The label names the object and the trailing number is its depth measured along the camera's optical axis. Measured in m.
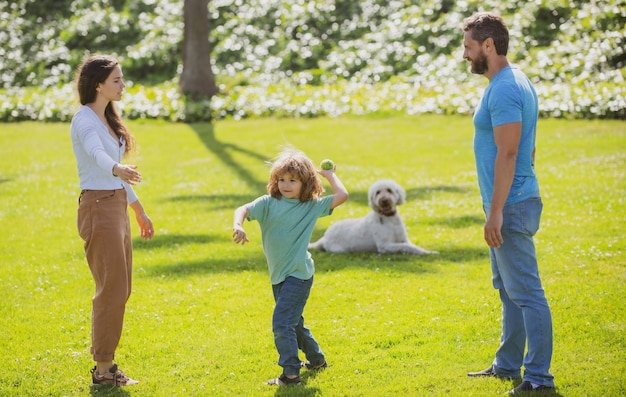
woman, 10.37
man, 9.24
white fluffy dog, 17.37
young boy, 10.37
